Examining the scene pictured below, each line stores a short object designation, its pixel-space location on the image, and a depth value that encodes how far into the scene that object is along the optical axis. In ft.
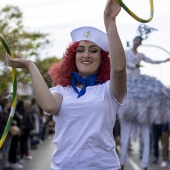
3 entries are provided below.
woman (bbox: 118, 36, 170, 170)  32.04
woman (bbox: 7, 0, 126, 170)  12.46
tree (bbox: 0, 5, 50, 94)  112.47
